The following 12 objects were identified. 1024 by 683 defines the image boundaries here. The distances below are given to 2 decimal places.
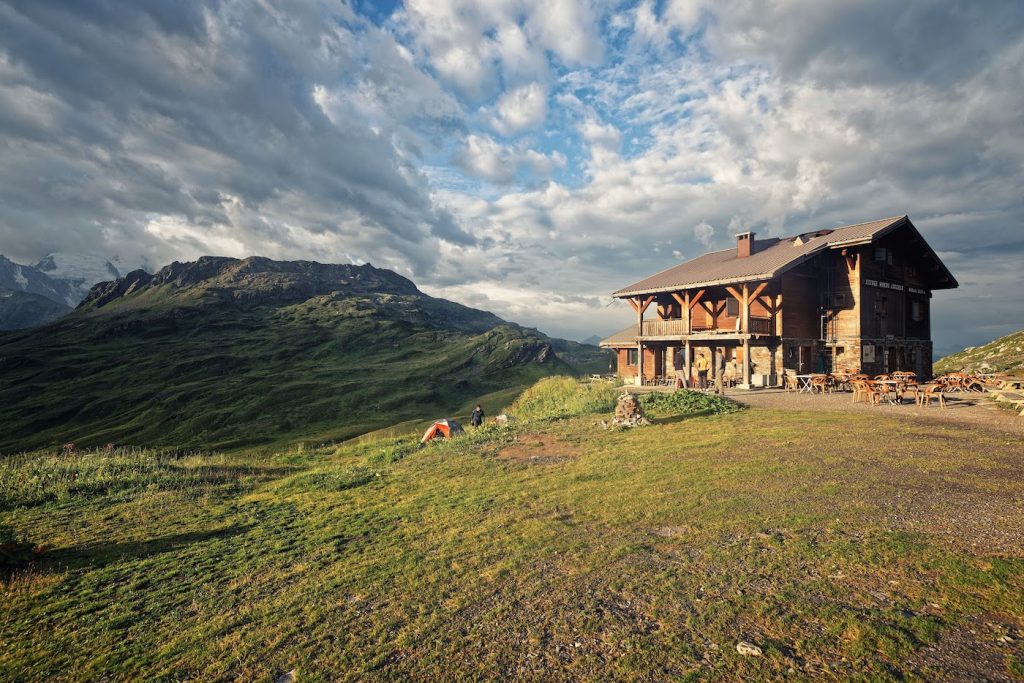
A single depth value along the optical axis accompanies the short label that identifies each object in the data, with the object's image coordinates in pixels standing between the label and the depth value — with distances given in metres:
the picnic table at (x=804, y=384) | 25.39
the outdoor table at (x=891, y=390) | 19.97
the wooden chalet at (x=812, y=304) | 28.78
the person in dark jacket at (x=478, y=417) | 24.08
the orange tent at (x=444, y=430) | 22.30
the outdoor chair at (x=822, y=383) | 23.94
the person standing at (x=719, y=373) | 25.82
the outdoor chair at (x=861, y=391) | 20.60
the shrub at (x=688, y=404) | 19.12
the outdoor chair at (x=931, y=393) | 18.75
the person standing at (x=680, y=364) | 33.43
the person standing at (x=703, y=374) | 29.85
